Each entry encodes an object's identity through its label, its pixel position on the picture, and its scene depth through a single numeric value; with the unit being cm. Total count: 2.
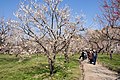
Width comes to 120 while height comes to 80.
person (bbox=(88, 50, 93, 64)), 1508
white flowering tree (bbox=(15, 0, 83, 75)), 861
